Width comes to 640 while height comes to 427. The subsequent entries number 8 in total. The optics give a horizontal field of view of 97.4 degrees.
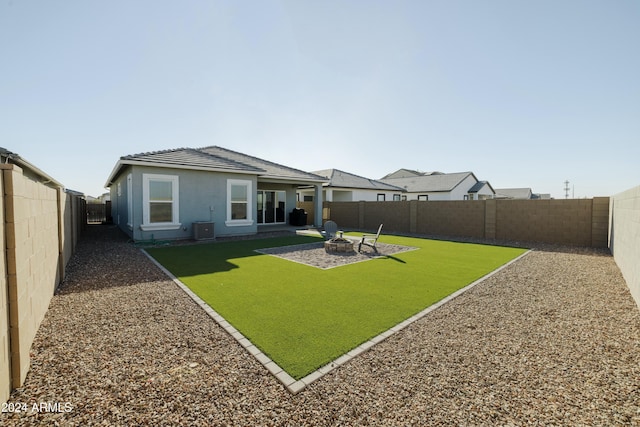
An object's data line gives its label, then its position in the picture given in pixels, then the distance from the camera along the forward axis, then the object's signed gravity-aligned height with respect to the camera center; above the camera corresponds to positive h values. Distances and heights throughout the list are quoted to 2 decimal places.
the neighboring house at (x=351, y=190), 25.89 +1.58
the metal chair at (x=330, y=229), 12.30 -1.04
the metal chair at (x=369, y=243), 10.45 -1.43
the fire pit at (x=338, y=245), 10.27 -1.47
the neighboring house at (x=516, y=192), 57.78 +3.47
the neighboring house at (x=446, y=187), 31.16 +2.47
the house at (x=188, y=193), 11.09 +0.46
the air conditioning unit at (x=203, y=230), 11.96 -1.16
